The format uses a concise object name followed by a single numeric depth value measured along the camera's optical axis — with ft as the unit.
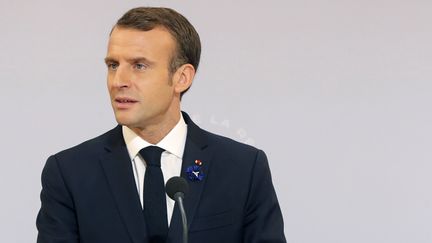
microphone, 17.90
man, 18.50
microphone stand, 17.76
